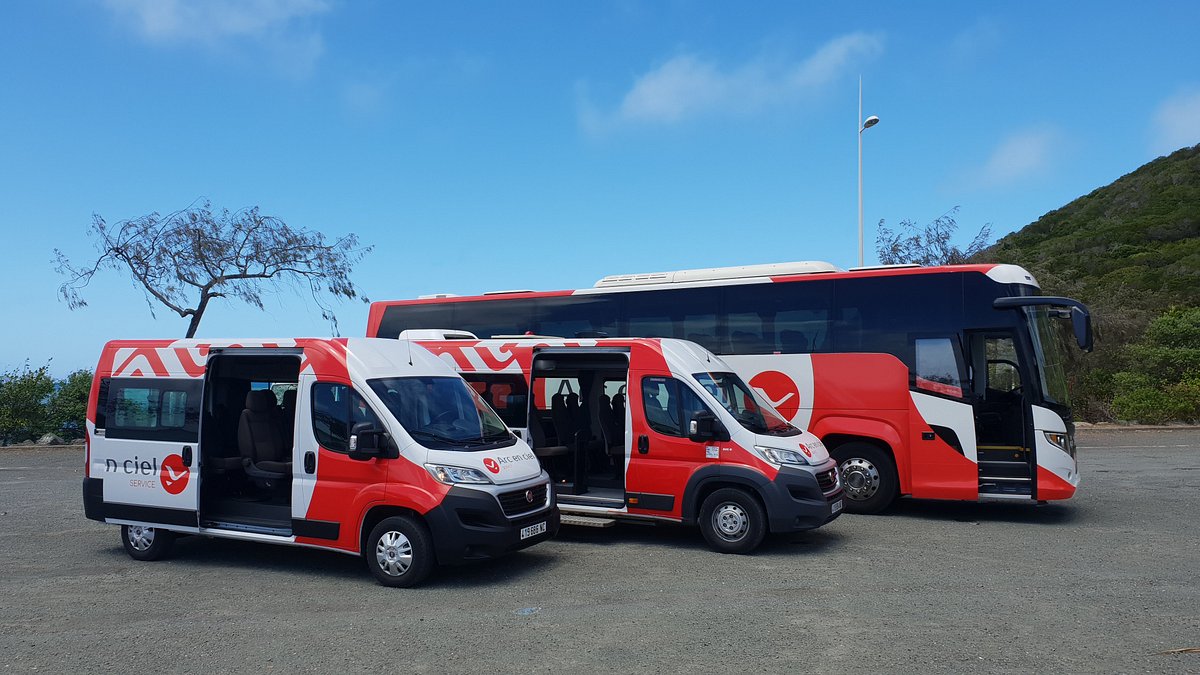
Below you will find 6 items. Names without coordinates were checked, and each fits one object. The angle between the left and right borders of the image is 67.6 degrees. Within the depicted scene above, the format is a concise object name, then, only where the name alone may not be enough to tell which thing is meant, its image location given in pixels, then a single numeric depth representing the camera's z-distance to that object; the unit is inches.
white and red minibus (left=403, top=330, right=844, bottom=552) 377.4
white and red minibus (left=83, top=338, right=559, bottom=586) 321.7
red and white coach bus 450.3
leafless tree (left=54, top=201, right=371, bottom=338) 1019.9
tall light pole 935.0
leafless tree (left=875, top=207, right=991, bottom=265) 1088.2
